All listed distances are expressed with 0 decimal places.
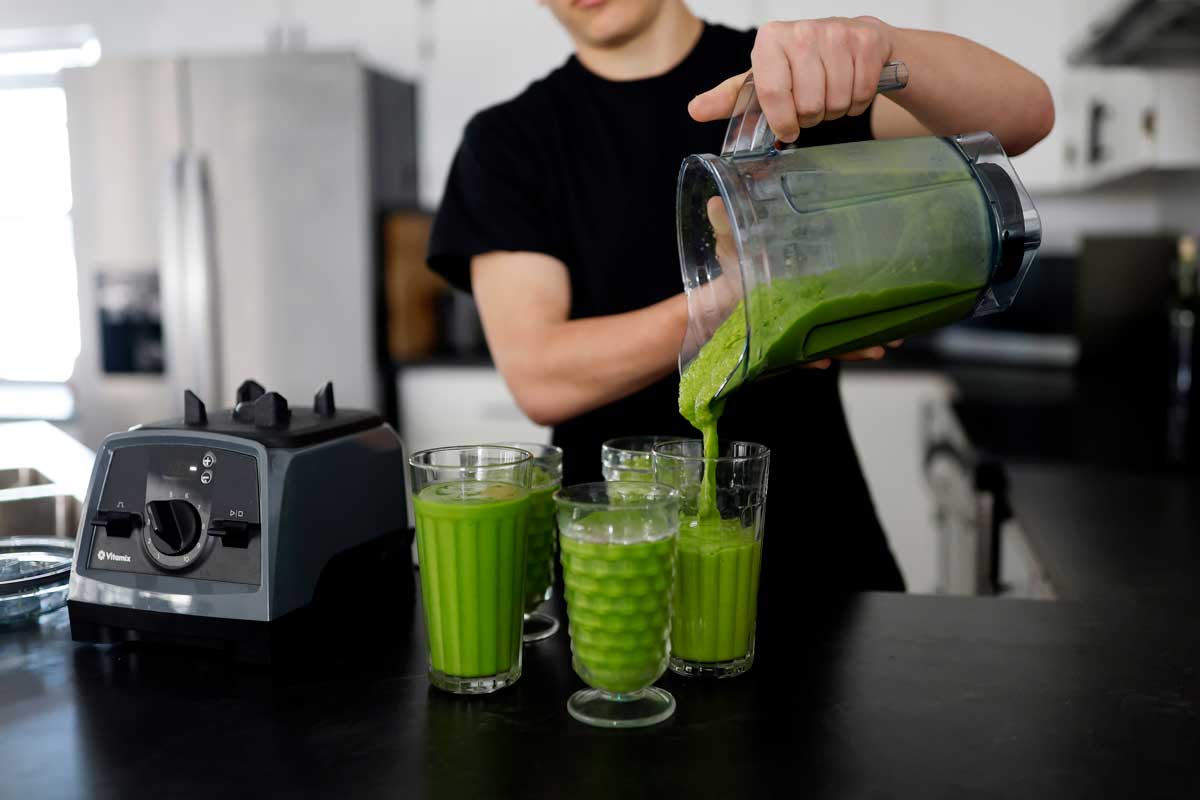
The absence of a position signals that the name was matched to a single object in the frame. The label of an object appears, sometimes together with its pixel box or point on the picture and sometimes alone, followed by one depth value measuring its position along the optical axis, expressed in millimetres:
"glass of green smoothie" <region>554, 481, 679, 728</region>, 757
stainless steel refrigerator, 3178
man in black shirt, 1348
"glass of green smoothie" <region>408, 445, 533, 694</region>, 802
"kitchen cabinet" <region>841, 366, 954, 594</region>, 2955
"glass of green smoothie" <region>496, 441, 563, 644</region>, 924
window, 3941
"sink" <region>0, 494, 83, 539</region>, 1225
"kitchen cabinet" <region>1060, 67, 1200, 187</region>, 2258
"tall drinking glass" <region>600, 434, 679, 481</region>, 878
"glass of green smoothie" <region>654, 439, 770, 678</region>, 819
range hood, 1692
